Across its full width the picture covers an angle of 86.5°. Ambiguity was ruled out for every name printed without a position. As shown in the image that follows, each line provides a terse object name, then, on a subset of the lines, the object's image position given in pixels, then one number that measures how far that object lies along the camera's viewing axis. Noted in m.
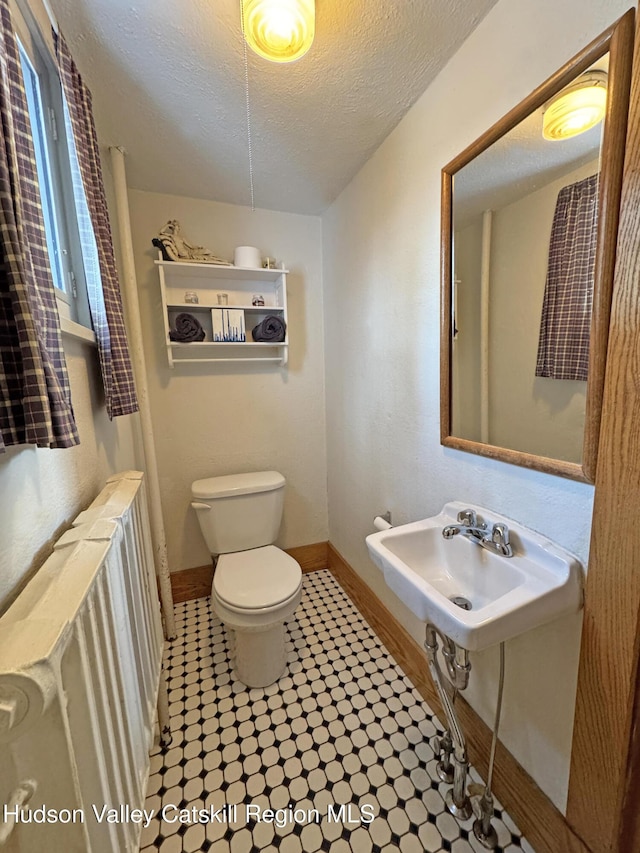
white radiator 0.41
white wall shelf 1.74
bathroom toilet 1.33
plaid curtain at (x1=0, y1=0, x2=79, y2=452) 0.52
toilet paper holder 1.31
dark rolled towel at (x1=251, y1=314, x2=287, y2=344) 1.86
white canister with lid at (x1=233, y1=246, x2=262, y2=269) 1.78
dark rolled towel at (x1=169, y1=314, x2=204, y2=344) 1.71
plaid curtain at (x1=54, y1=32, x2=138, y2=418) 0.92
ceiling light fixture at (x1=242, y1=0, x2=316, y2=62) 0.81
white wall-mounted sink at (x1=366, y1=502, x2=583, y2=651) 0.74
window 0.92
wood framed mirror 0.71
